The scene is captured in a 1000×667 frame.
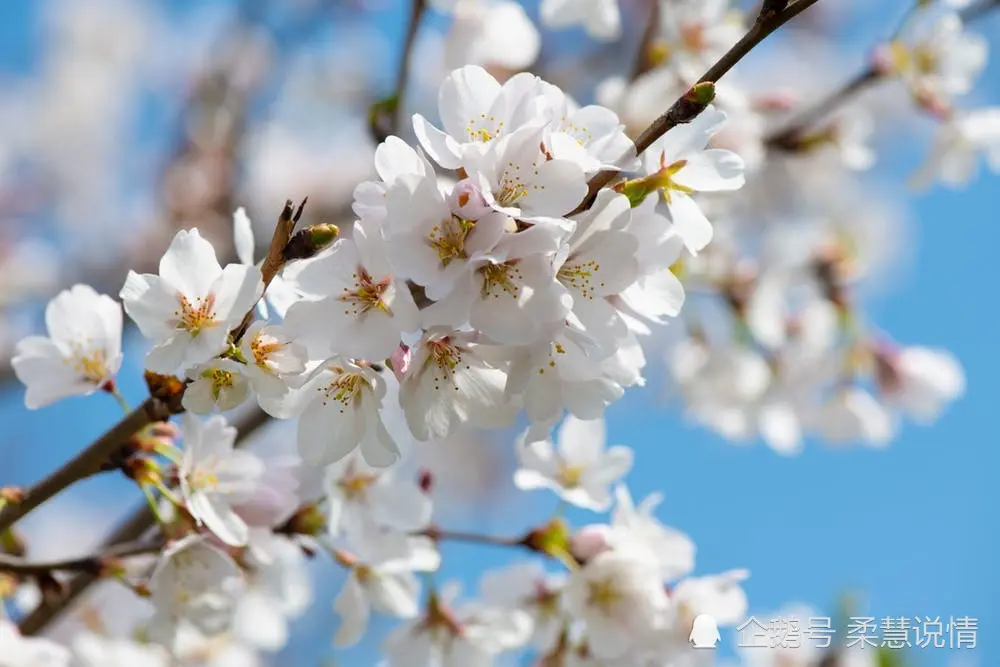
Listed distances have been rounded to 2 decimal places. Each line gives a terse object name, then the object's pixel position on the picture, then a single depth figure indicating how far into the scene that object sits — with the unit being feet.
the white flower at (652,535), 2.21
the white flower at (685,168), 1.98
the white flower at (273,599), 2.33
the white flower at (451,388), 1.94
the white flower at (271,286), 1.94
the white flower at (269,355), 1.93
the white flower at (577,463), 2.26
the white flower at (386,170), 1.88
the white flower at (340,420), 1.98
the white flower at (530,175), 1.89
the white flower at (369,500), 2.19
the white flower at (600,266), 1.91
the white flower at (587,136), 1.90
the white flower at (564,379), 1.92
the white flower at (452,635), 2.31
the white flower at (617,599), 2.19
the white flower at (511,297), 1.87
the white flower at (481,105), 1.94
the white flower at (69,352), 2.07
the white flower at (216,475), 2.04
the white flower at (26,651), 2.13
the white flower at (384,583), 2.21
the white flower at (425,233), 1.87
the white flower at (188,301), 1.92
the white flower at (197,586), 2.10
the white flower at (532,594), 2.32
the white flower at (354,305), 1.90
